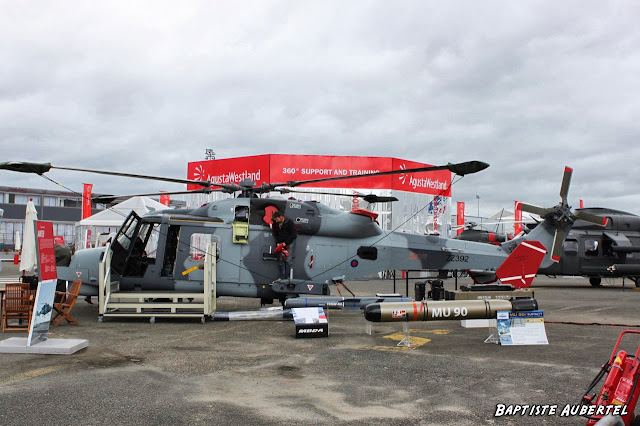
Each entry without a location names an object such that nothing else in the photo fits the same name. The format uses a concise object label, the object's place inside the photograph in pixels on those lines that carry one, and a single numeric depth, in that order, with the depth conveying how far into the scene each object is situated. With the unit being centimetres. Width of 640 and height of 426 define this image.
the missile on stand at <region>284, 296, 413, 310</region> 1095
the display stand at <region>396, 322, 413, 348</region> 859
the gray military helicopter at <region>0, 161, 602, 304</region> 1163
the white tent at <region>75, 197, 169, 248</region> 2545
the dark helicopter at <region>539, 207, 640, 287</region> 2345
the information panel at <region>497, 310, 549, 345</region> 865
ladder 1073
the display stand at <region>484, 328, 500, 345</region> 895
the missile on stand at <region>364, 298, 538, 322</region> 816
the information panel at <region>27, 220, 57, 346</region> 782
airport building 6341
